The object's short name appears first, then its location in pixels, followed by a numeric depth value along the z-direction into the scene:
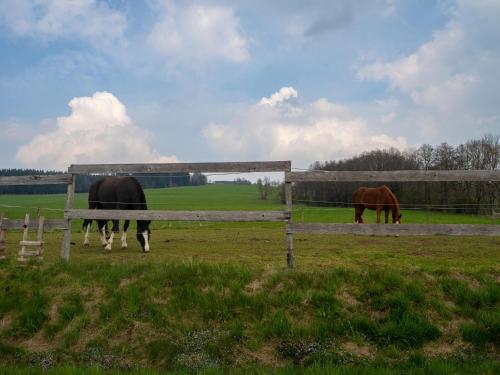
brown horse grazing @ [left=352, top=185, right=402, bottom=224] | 18.95
